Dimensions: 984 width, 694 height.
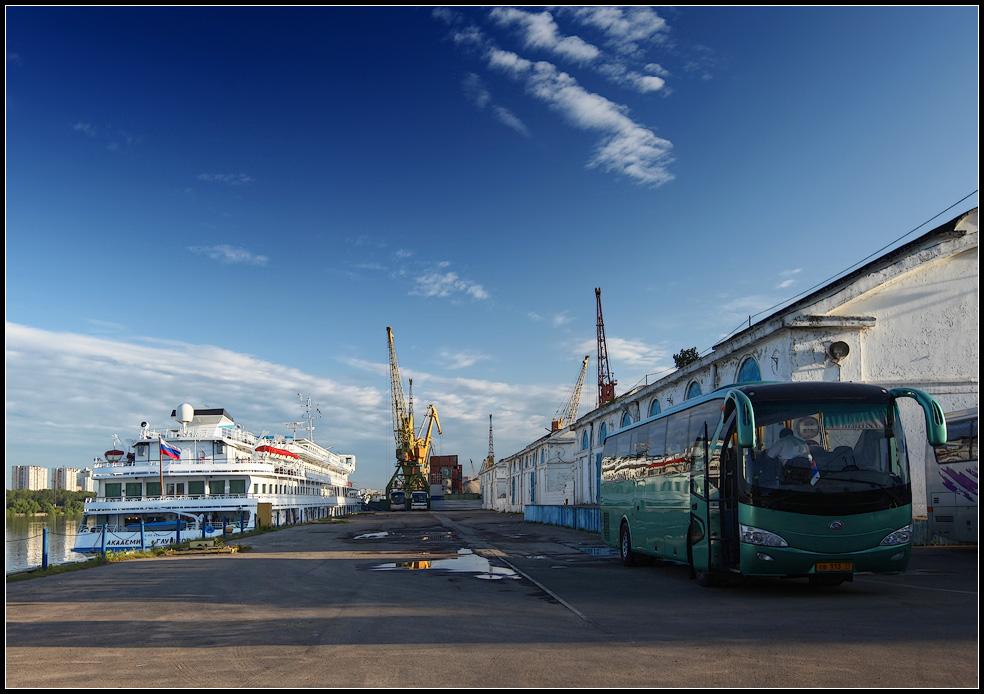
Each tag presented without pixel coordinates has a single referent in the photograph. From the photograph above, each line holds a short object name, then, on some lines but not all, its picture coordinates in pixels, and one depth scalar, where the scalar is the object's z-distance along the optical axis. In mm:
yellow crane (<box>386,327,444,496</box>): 116125
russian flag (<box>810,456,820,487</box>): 11219
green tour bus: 11062
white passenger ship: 45469
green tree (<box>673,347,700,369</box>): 58428
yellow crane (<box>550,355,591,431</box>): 133750
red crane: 104881
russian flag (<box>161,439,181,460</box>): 47606
